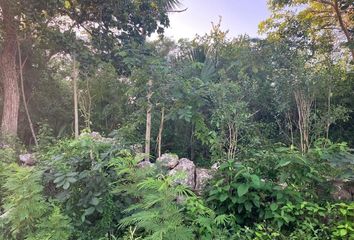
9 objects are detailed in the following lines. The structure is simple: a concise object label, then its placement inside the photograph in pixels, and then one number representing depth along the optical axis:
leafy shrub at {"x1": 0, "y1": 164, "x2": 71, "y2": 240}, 1.84
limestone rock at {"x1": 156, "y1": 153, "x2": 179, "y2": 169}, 2.55
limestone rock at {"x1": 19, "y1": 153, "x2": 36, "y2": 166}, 3.78
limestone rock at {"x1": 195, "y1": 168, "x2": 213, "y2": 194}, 2.71
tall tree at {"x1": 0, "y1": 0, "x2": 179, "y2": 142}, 5.51
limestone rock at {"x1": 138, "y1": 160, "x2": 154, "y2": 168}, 2.35
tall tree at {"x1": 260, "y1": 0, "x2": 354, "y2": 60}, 7.59
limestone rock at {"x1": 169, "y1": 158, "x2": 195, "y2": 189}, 3.17
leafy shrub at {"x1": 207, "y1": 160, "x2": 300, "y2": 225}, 2.27
